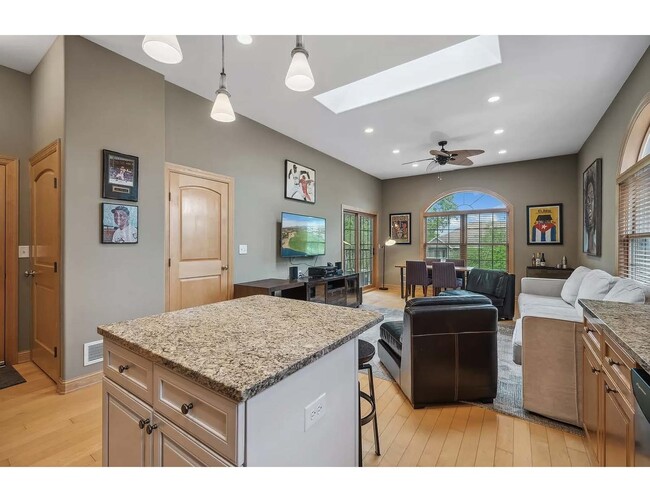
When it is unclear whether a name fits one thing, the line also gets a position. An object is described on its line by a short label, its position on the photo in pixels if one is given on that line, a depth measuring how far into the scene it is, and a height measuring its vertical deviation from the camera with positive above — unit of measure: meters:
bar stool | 1.54 -0.67
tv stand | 4.28 -0.64
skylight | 2.75 +1.85
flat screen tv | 4.47 +0.22
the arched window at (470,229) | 6.41 +0.45
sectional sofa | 1.84 -0.72
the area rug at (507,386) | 1.98 -1.13
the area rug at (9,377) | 2.48 -1.11
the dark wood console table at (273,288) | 3.56 -0.48
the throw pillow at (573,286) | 3.54 -0.45
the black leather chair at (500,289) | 4.45 -0.62
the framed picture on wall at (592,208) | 3.96 +0.59
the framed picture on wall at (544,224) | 5.78 +0.50
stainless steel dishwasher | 0.88 -0.52
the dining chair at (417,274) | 5.53 -0.47
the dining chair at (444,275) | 5.15 -0.45
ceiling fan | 4.29 +1.42
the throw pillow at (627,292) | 2.12 -0.33
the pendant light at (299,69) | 1.41 +0.86
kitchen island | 0.78 -0.44
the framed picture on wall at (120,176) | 2.51 +0.63
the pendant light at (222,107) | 1.74 +0.83
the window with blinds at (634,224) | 2.71 +0.24
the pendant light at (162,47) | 1.23 +0.86
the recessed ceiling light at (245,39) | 2.31 +1.66
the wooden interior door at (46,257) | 2.40 -0.07
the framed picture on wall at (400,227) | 7.38 +0.54
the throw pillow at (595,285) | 2.72 -0.35
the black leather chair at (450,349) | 2.06 -0.70
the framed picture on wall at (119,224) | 2.51 +0.22
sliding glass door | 6.46 +0.10
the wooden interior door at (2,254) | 2.78 -0.05
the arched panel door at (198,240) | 3.14 +0.11
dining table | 5.32 -0.37
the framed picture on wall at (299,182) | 4.62 +1.09
